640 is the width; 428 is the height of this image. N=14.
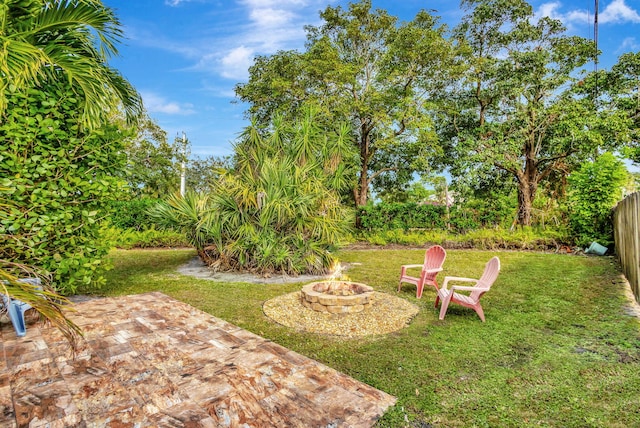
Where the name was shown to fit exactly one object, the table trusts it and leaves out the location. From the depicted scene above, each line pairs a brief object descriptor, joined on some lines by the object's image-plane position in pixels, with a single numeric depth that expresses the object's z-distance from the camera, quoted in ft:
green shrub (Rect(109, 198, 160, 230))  43.75
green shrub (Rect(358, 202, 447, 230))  43.65
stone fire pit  15.80
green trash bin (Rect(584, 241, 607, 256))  30.95
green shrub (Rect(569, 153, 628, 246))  31.63
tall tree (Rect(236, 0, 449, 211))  45.50
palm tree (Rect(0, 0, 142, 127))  11.88
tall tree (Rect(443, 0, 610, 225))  42.73
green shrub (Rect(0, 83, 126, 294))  13.09
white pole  65.58
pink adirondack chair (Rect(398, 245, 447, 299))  18.80
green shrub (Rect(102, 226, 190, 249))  37.88
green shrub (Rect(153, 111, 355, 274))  24.80
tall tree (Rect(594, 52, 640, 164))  39.93
